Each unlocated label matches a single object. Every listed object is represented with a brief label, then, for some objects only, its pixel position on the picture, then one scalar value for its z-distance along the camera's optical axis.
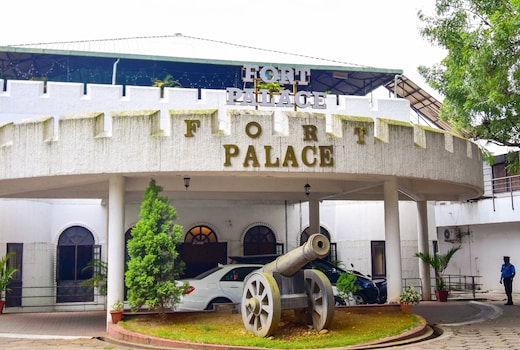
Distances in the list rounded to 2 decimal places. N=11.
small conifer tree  12.64
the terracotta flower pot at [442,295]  20.02
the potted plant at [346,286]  15.34
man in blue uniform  18.47
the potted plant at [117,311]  12.80
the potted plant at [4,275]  17.00
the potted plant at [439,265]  19.34
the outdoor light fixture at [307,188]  15.70
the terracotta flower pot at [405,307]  14.08
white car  15.31
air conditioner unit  26.11
